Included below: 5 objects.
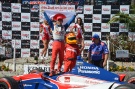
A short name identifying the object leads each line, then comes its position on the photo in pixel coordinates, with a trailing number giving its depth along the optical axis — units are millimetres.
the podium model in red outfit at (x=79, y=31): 12945
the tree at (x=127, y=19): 14461
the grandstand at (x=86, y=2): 22734
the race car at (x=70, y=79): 7902
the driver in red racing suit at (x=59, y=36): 10023
